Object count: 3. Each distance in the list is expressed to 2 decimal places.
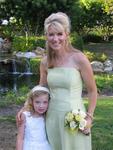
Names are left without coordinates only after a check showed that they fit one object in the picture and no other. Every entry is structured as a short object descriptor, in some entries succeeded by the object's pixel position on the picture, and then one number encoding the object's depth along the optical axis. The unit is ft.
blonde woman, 7.37
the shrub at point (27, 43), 39.08
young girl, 7.72
